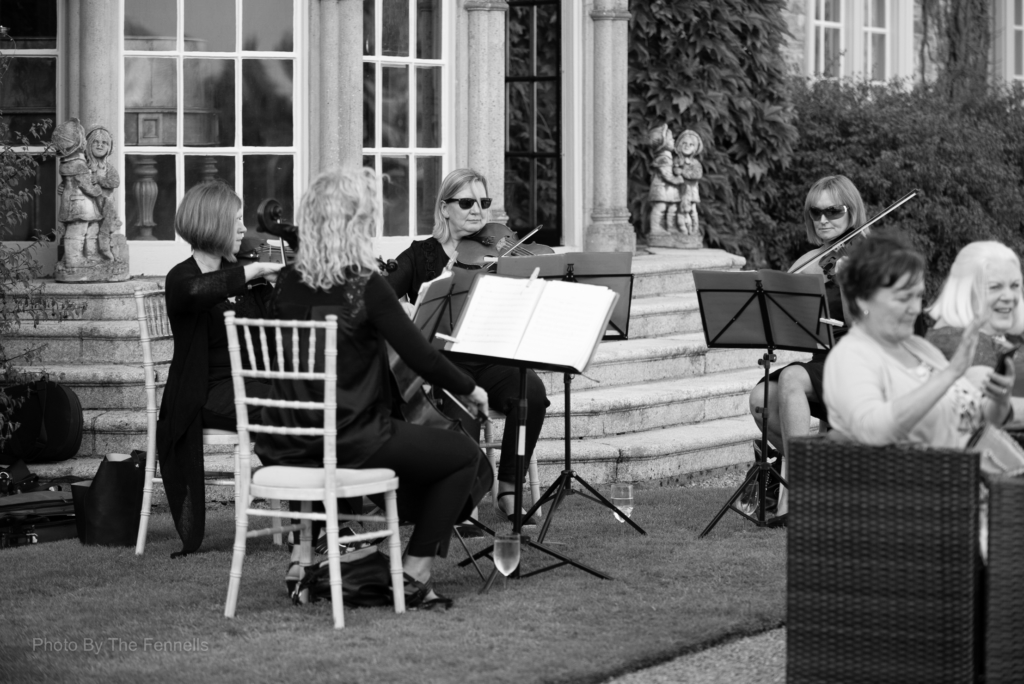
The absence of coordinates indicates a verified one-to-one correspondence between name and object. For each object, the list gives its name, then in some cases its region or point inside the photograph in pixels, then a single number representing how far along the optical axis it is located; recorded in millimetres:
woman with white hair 8398
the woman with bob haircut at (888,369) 7215
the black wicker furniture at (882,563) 6918
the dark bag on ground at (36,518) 11891
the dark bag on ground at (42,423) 13609
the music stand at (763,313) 11477
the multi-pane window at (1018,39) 30703
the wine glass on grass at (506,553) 10195
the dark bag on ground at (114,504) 11805
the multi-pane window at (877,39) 27375
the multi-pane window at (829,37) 25906
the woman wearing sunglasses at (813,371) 12227
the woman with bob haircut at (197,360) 11391
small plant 13359
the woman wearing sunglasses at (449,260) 12656
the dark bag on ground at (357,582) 9789
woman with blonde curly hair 9453
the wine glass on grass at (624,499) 12367
